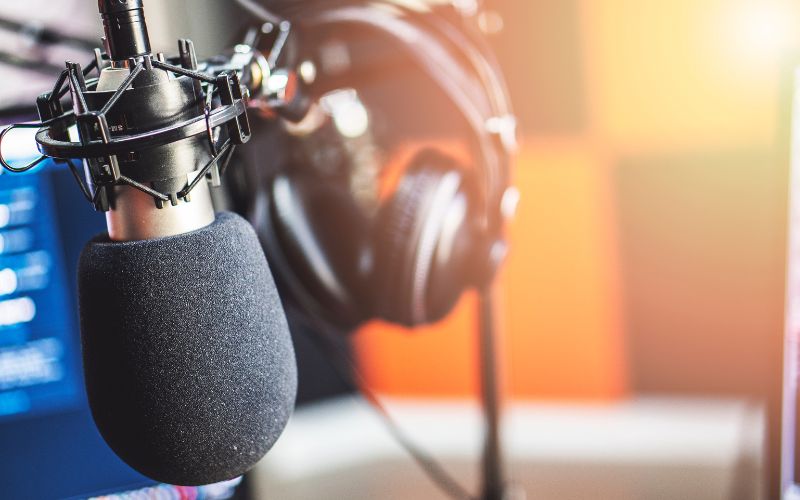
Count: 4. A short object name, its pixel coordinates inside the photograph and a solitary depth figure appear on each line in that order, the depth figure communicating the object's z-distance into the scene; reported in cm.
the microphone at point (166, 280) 33
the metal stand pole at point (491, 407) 79
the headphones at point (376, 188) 58
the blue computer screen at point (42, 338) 68
